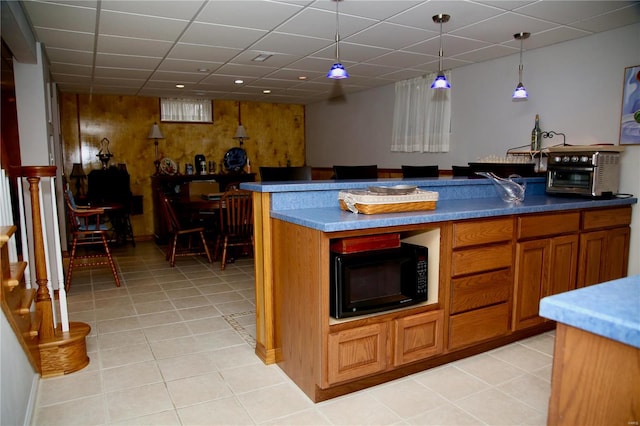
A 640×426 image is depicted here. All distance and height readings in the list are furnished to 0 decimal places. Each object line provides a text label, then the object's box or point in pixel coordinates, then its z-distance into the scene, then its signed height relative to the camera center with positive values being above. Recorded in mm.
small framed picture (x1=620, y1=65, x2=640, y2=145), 3641 +487
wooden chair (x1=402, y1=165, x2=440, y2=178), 5000 -53
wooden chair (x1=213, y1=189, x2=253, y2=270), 4934 -580
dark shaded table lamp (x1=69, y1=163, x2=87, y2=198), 6641 -120
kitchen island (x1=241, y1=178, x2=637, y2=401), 2197 -656
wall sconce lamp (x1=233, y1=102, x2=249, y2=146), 7762 +595
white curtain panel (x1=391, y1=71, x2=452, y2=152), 5551 +658
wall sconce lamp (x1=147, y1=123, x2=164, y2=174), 7145 +534
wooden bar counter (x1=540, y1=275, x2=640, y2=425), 847 -387
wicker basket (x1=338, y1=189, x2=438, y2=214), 2373 -197
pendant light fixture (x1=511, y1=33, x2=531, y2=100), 3967 +725
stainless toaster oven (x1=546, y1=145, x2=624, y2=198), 3354 -38
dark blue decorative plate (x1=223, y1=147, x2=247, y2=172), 7973 +140
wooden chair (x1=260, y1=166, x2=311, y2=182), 3703 -62
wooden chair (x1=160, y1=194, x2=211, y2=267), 5160 -753
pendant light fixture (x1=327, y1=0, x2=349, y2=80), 3439 +744
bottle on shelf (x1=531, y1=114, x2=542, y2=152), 4375 +270
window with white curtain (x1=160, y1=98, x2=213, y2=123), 7500 +993
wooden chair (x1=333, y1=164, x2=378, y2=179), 4664 -60
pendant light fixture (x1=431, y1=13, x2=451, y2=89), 3778 +728
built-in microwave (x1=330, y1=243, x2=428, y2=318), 2227 -608
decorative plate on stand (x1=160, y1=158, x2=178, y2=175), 7322 -2
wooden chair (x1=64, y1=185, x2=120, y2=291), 4266 -628
